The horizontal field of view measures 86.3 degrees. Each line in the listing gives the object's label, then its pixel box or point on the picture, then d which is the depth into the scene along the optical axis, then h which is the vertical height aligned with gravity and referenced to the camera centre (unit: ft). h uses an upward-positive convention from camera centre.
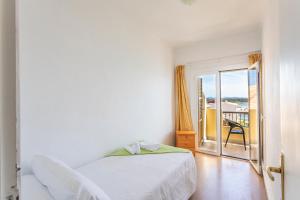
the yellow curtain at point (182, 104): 13.88 -0.37
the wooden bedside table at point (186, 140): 12.57 -3.18
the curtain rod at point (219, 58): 11.34 +3.32
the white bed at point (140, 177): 4.55 -2.69
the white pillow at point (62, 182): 3.54 -2.00
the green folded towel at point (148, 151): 7.95 -2.63
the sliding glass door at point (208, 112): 13.30 -1.10
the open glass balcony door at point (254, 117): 10.15 -1.23
